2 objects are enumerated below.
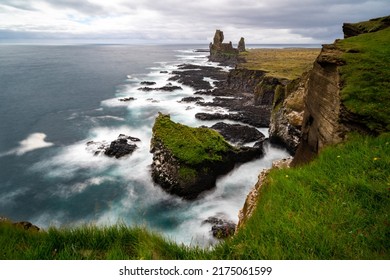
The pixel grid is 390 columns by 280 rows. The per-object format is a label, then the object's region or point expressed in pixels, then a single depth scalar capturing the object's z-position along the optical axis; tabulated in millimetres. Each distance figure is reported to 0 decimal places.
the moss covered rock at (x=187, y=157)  21781
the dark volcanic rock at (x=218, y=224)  17438
